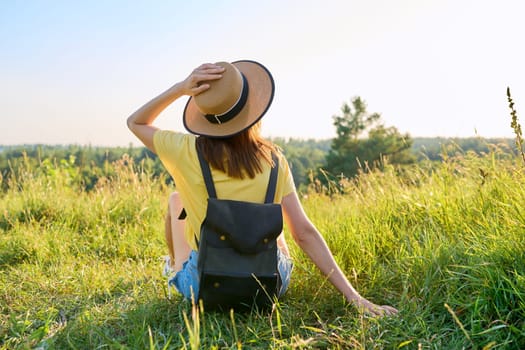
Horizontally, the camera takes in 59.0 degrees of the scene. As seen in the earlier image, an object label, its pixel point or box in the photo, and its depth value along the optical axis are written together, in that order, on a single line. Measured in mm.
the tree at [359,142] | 37888
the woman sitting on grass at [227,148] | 2346
